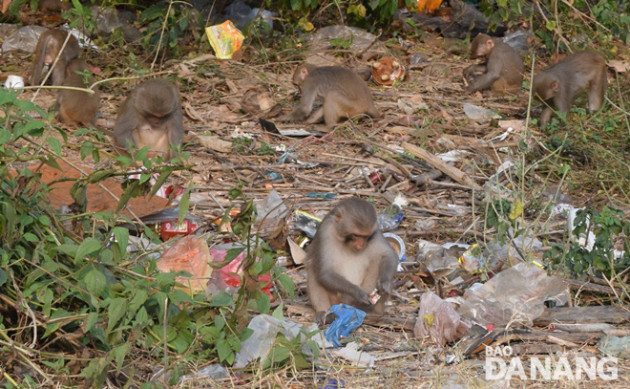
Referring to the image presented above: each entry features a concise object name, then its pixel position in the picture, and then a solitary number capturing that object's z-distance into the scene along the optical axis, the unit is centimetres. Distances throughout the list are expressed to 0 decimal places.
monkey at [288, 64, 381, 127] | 1052
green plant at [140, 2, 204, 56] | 1159
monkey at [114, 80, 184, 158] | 895
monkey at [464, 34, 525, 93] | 1171
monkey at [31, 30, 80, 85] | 1077
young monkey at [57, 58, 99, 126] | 971
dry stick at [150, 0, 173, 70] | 1098
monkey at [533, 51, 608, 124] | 1080
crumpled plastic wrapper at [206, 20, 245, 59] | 1187
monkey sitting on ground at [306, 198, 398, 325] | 612
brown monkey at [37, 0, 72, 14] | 1280
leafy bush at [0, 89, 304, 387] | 459
